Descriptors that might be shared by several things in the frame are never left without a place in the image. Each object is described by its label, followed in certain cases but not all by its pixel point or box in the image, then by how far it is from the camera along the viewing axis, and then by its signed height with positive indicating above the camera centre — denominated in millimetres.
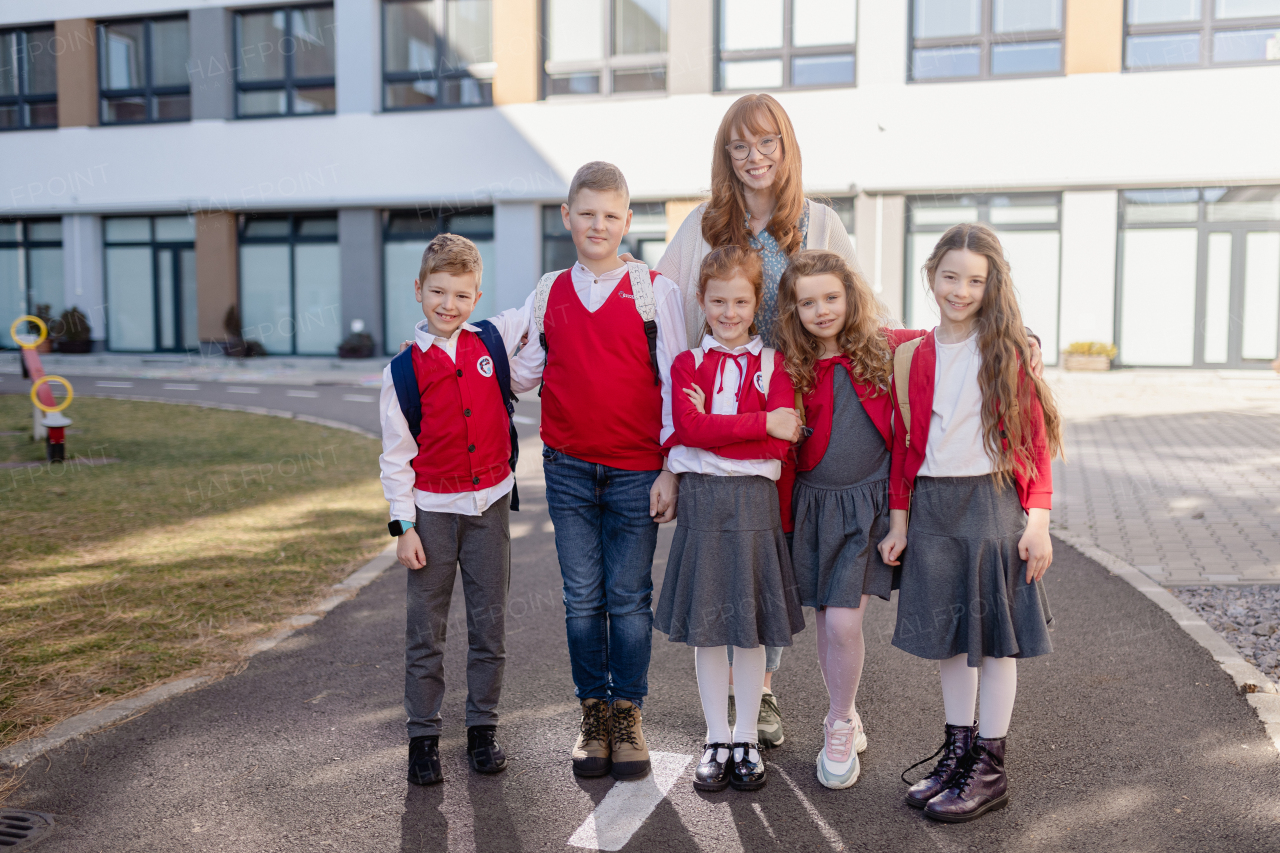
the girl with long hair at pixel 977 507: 3275 -577
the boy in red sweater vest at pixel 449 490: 3553 -571
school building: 18359 +3539
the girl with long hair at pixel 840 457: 3398 -434
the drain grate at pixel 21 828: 3090 -1529
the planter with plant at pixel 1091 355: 18609 -528
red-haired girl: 3387 -573
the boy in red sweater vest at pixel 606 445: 3520 -410
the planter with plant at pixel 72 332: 24516 -231
